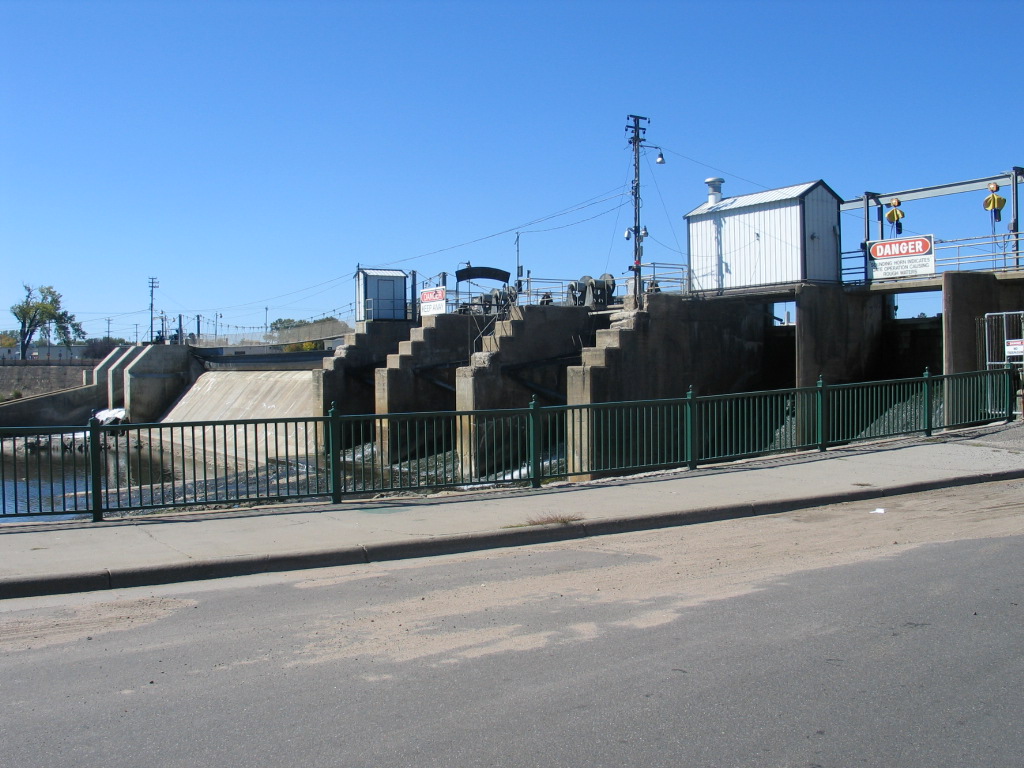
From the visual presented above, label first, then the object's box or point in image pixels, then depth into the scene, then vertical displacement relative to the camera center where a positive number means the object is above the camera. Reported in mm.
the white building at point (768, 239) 28328 +4896
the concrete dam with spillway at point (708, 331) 25609 +1774
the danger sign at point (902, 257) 25953 +3799
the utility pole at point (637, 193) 36562 +8304
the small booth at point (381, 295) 40125 +4460
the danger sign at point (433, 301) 33531 +3423
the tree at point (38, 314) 94500 +9036
